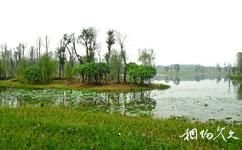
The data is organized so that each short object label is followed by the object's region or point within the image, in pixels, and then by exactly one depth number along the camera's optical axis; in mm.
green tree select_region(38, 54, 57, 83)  57875
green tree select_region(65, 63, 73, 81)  62094
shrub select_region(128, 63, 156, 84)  56812
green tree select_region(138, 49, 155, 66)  72938
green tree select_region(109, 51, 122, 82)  62219
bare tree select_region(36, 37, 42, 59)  72275
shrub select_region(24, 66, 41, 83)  57512
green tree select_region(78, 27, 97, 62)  64812
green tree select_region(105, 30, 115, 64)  63938
